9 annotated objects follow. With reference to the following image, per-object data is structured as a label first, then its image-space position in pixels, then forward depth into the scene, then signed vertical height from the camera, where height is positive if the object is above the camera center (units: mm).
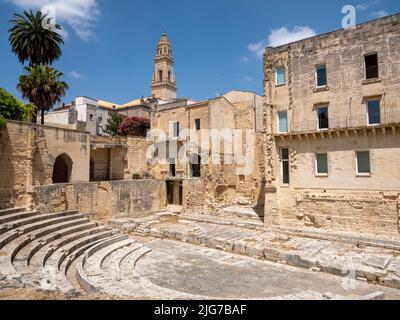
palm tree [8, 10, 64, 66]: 28594 +13895
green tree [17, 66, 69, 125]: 25688 +8265
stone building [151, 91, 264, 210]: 27281 +2483
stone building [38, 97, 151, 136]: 36281 +8778
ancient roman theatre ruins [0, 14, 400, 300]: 11430 -1938
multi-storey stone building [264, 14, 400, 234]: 16922 +2905
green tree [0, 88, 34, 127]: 19500 +5070
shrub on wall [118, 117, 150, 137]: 37625 +6701
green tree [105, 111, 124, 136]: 40500 +7646
